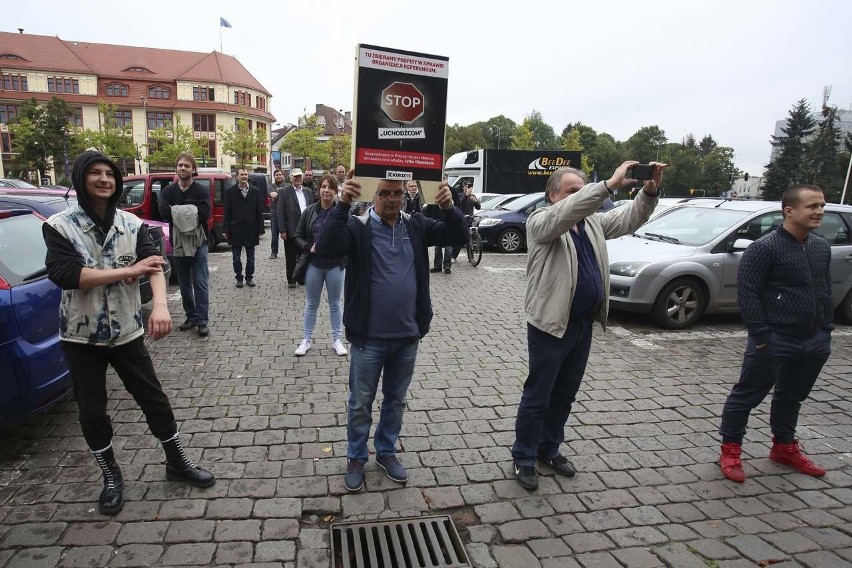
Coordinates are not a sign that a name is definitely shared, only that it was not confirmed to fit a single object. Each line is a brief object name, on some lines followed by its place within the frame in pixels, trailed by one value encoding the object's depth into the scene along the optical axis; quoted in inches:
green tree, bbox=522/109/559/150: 4364.7
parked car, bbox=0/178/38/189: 753.6
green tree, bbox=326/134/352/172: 2738.7
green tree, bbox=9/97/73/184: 1860.2
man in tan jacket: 128.1
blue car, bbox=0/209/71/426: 134.3
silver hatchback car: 283.7
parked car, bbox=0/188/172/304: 223.3
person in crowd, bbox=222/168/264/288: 355.6
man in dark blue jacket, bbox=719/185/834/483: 140.8
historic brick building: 2454.5
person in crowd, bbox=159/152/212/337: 248.2
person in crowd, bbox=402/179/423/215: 378.0
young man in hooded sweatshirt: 114.6
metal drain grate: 110.0
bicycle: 488.4
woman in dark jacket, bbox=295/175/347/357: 230.1
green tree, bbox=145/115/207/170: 2091.5
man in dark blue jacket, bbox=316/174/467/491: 125.5
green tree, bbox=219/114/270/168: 2193.7
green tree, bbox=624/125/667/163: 3858.3
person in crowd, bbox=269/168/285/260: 482.7
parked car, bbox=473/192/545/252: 588.4
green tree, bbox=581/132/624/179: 3553.2
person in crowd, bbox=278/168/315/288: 354.9
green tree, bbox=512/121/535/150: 2389.3
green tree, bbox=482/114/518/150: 4062.5
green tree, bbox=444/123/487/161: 3511.3
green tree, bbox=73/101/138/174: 1872.5
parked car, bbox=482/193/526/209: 655.9
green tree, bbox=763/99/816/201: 2652.6
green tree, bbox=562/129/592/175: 2785.4
